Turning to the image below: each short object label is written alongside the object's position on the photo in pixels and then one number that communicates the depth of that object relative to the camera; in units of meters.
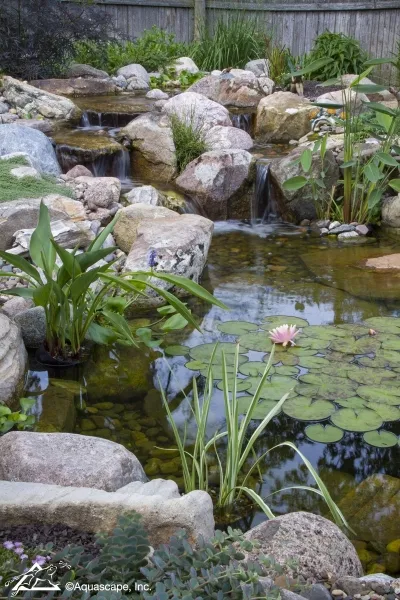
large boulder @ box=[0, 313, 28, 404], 3.51
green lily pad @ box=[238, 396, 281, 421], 3.50
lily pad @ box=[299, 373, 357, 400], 3.68
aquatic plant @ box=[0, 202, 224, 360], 3.66
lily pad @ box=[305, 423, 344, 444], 3.31
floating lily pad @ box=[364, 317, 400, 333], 4.50
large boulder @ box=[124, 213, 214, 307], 5.10
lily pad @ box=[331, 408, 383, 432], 3.38
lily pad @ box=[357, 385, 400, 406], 3.61
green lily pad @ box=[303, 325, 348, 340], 4.42
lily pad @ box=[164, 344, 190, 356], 4.23
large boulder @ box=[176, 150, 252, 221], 7.31
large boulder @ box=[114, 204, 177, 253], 5.84
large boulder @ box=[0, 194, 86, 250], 5.36
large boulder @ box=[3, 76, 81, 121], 9.06
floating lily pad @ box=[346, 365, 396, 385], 3.82
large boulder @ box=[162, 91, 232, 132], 8.79
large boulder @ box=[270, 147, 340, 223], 7.18
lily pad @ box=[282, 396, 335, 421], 3.47
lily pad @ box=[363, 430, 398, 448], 3.26
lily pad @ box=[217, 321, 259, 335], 4.51
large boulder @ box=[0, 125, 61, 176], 7.11
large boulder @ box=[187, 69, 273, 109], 10.42
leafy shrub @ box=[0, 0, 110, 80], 10.10
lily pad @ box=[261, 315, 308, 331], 4.61
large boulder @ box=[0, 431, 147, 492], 2.65
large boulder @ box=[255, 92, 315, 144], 9.29
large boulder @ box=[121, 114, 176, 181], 7.89
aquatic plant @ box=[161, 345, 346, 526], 2.73
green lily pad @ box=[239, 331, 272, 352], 4.25
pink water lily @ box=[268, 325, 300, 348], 4.23
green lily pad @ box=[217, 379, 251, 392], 3.72
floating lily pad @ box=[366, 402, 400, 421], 3.46
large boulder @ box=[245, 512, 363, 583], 2.13
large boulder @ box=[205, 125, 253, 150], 8.45
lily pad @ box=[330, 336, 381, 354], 4.22
